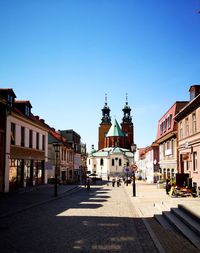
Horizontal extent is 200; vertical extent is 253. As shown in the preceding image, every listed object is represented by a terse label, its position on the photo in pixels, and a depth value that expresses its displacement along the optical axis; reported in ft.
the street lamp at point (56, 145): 69.21
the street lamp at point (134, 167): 70.06
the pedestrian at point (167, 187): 69.09
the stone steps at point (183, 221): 25.19
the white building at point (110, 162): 303.73
